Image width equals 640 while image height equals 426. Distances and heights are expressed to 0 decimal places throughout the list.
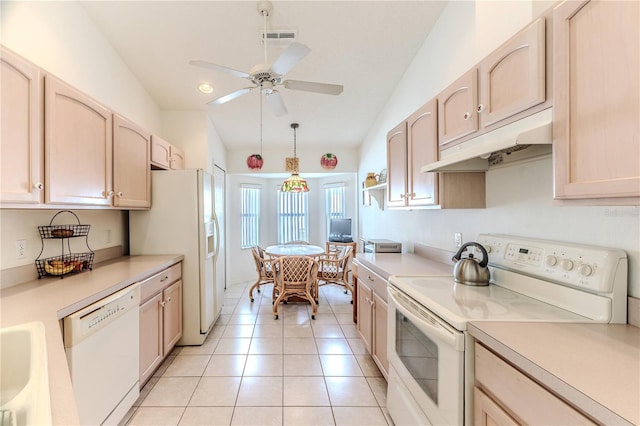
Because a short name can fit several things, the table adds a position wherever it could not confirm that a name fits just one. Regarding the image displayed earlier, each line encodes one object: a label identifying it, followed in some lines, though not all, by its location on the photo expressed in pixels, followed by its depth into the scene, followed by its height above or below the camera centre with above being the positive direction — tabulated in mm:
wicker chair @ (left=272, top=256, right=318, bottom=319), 3475 -830
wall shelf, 3765 +257
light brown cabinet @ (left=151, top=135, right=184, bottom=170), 2748 +644
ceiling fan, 1713 +997
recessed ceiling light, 3061 +1440
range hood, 1003 +309
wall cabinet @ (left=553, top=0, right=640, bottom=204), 764 +355
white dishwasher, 1297 -788
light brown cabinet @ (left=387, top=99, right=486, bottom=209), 1788 +257
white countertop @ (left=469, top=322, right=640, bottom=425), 612 -425
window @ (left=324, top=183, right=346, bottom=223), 5547 +244
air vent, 2359 +1570
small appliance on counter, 2818 -370
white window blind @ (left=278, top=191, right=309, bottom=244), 6023 -113
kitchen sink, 598 -440
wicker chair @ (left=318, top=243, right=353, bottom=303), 4082 -897
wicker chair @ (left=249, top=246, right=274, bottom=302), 3971 -873
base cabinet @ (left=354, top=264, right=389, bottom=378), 1977 -852
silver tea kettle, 1525 -343
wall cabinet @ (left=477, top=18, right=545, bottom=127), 1066 +610
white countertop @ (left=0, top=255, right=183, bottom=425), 667 -441
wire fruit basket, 1775 -316
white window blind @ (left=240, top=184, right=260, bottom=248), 5336 -58
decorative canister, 3623 +436
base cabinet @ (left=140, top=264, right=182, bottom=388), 1994 -893
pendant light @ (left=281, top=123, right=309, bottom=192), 3799 +392
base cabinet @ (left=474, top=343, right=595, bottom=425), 694 -556
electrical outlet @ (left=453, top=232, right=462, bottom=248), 2064 -207
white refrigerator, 2729 -193
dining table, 3954 -604
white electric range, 1028 -425
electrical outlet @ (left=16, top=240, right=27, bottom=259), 1646 -226
